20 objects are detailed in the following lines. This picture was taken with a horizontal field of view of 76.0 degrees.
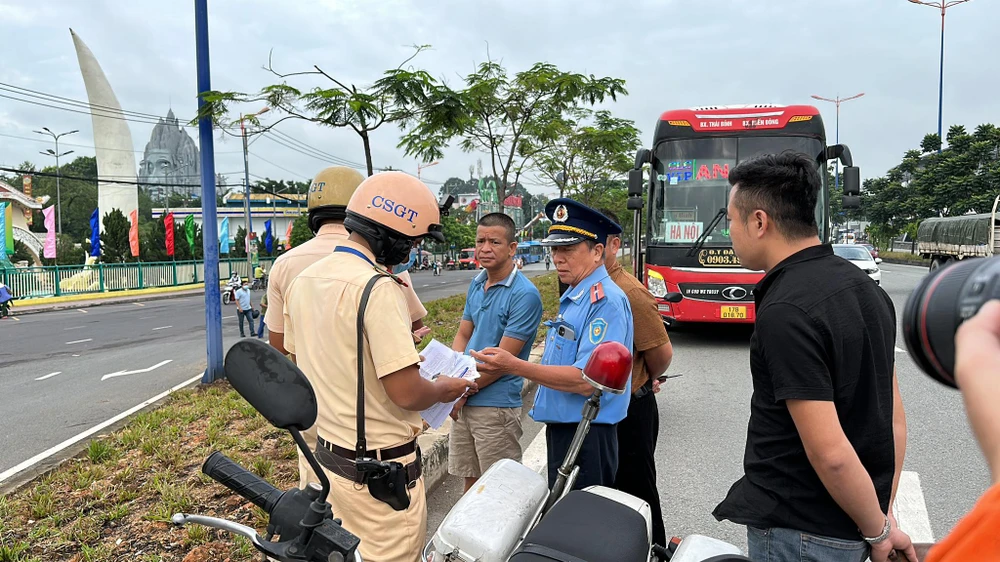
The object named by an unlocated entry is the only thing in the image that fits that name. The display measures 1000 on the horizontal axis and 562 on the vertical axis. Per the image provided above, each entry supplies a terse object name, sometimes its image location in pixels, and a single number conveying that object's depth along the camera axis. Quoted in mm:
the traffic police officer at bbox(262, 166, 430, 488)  3170
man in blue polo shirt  3281
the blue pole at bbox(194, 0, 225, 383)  7262
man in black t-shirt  1546
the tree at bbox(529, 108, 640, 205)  15414
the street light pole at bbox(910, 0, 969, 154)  36275
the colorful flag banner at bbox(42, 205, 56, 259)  27766
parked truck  19094
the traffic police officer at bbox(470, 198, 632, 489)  2549
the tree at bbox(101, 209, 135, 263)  31827
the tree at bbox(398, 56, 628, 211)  10680
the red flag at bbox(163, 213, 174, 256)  33781
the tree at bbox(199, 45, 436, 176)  7754
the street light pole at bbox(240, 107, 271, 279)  30148
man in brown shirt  3180
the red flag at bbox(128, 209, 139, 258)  32159
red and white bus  8906
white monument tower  40094
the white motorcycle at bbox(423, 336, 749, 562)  1662
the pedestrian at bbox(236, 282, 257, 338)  13633
